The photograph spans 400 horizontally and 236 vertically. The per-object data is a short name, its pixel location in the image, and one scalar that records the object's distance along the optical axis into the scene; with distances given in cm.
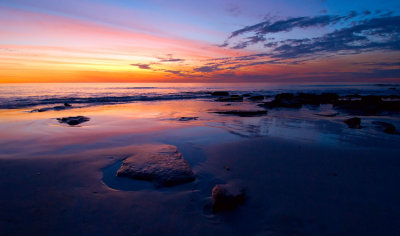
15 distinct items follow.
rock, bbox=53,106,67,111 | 1354
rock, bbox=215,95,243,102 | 2041
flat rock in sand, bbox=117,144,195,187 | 326
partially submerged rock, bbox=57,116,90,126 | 783
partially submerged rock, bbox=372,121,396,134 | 645
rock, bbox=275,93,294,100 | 2073
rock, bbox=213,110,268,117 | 1065
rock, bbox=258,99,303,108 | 1392
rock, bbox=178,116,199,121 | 930
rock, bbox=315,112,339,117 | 1035
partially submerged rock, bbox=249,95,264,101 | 2122
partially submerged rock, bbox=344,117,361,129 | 719
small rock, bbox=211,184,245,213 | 250
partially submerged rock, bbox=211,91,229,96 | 2812
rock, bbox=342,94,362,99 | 2281
